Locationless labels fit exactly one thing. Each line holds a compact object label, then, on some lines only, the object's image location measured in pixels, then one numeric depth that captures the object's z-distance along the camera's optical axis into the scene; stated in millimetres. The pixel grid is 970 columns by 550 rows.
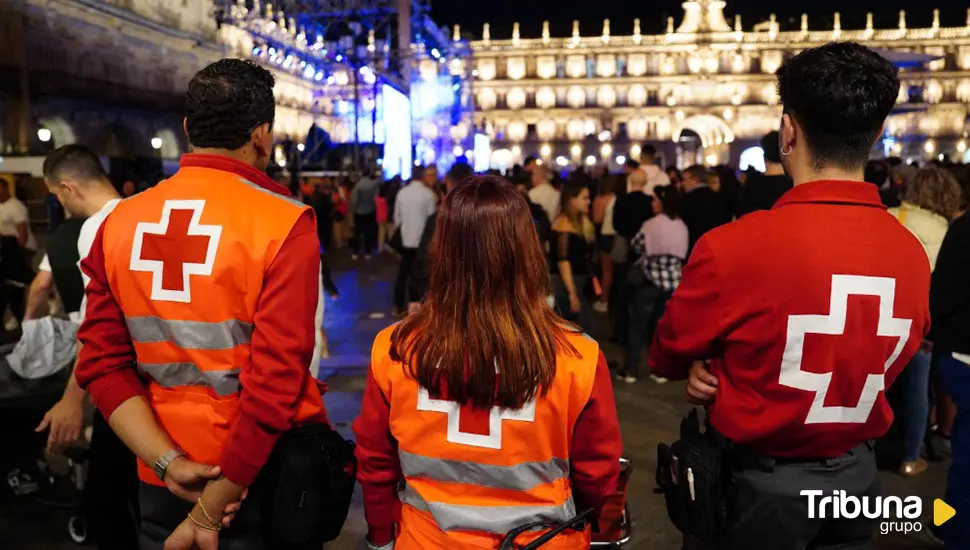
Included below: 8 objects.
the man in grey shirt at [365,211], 15844
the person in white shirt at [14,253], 8500
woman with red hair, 1843
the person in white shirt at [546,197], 8914
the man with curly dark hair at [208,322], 1894
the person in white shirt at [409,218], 9922
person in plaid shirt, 6727
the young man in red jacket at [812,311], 1978
